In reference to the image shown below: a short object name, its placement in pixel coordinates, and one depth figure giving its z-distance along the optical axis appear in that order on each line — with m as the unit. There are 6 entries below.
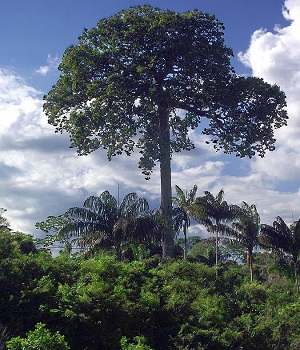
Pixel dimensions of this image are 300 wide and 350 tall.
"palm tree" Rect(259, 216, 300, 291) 32.88
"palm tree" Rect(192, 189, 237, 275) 37.97
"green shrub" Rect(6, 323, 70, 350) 8.27
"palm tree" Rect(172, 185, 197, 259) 37.38
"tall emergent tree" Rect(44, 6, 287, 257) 29.77
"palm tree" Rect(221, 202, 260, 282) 37.94
